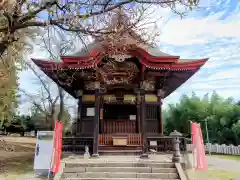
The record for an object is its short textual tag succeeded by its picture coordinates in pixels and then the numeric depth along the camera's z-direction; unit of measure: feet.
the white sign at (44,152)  18.65
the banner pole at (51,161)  18.03
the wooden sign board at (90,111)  31.34
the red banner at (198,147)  18.75
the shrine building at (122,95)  27.68
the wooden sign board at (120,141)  29.21
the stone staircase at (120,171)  19.74
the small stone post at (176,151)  21.42
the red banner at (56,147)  18.43
